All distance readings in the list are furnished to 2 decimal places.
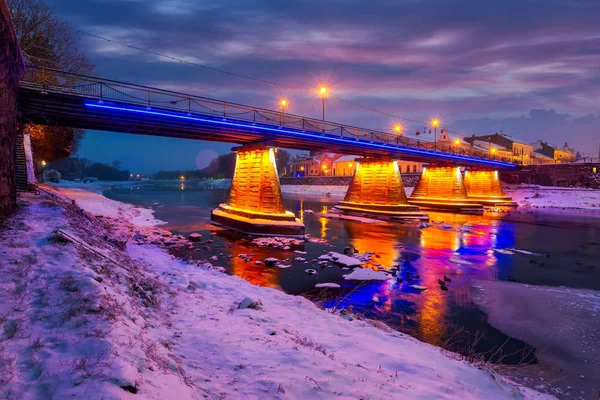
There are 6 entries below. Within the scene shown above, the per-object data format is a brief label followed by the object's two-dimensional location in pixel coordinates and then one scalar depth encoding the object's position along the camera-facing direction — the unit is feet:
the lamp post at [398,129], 217.89
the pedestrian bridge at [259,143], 63.36
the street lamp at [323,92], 119.62
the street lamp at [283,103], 119.07
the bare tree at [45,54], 79.00
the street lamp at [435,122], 196.44
